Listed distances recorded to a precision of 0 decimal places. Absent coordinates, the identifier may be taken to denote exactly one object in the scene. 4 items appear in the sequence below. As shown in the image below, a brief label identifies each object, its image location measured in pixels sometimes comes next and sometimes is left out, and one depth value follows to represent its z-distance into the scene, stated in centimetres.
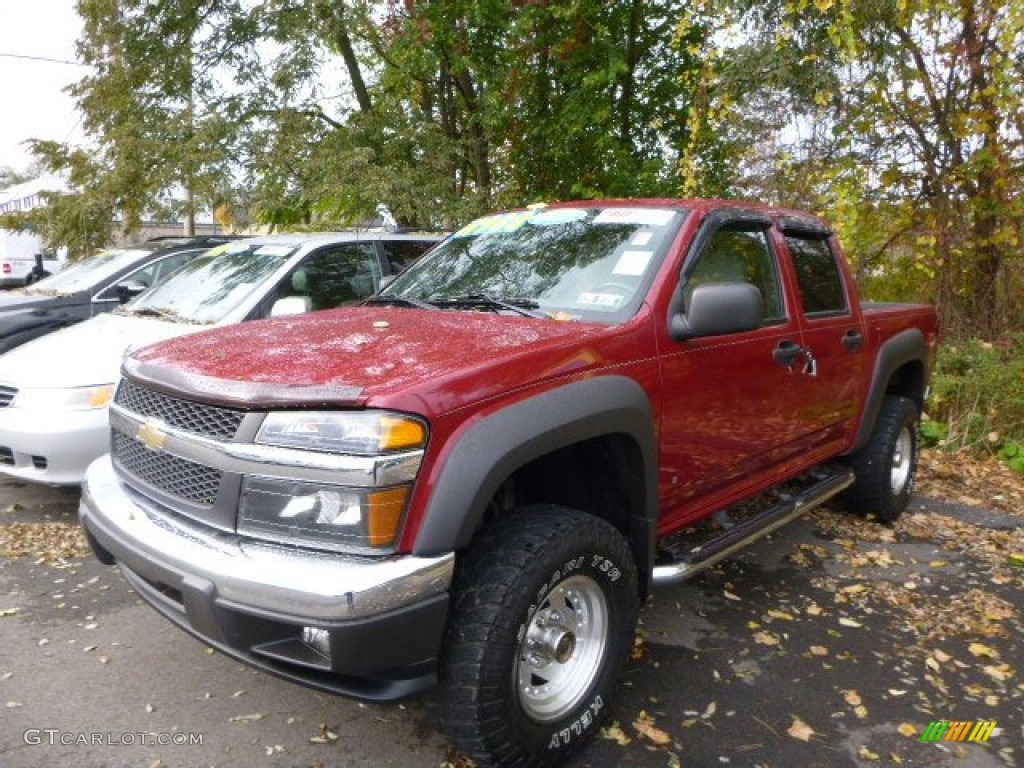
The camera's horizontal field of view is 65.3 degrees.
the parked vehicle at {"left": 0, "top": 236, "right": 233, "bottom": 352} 702
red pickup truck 221
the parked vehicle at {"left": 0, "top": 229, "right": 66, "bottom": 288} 2381
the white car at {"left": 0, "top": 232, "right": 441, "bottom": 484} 452
